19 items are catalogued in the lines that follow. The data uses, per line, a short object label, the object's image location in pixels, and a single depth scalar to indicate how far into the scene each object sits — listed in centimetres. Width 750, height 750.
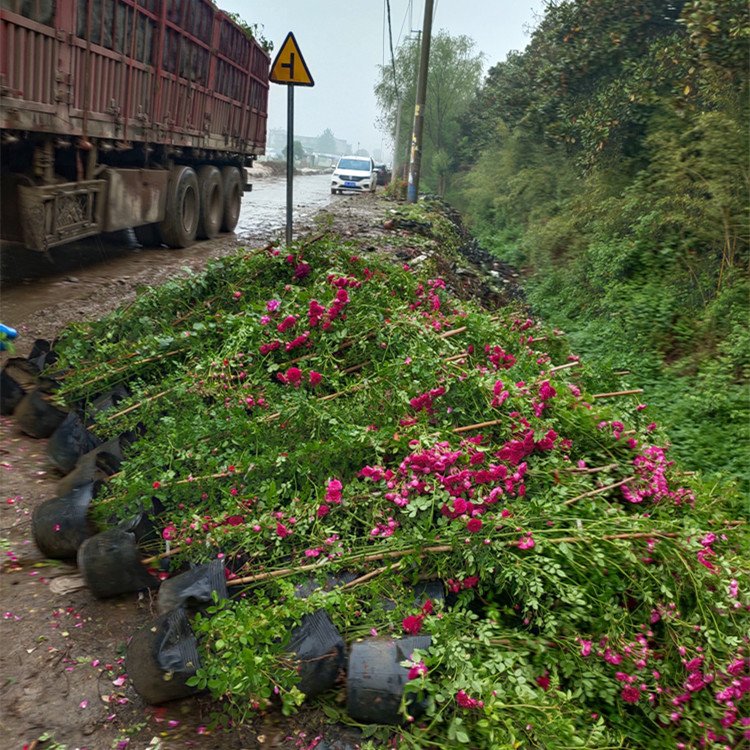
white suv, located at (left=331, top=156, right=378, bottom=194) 3522
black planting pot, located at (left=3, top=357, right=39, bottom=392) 500
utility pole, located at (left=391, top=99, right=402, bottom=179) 4748
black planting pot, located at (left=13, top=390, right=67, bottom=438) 462
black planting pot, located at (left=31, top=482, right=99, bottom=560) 338
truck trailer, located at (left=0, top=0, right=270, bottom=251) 698
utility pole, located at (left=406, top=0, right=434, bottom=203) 2575
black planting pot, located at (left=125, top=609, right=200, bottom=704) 259
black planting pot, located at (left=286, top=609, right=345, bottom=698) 265
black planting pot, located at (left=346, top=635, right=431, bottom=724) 259
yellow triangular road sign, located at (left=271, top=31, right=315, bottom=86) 893
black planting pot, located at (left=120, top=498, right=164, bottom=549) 327
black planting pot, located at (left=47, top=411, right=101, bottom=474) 416
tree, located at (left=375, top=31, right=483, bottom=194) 4747
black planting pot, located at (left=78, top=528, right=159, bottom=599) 313
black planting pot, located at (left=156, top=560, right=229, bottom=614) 292
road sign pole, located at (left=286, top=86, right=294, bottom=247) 837
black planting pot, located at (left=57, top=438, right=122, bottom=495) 373
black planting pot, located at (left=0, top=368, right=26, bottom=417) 489
